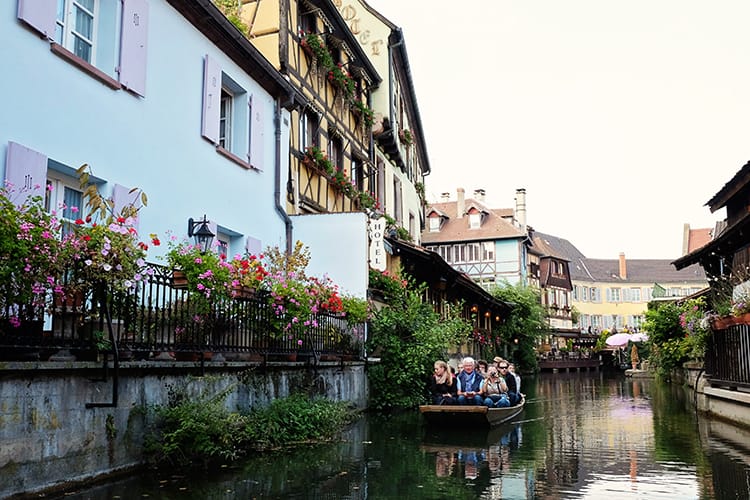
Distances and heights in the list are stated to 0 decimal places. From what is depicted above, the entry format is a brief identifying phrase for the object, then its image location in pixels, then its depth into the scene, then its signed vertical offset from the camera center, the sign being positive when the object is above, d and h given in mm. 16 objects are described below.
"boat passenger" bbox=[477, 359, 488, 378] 18586 -449
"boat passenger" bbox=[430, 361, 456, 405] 15930 -750
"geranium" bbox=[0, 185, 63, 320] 6496 +790
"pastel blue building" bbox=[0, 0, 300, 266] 8906 +3519
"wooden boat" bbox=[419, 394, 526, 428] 14039 -1279
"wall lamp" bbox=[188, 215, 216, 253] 11766 +1777
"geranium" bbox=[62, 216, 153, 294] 7363 +929
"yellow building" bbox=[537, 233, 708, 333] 79500 +6752
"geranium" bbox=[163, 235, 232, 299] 9664 +1007
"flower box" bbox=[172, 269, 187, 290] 9508 +891
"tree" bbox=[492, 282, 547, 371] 42469 +1412
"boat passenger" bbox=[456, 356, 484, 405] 15211 -688
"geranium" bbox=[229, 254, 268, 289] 10602 +1105
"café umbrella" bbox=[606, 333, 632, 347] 50438 +516
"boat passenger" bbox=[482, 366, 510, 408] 15305 -915
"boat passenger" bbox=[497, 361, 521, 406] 16516 -794
